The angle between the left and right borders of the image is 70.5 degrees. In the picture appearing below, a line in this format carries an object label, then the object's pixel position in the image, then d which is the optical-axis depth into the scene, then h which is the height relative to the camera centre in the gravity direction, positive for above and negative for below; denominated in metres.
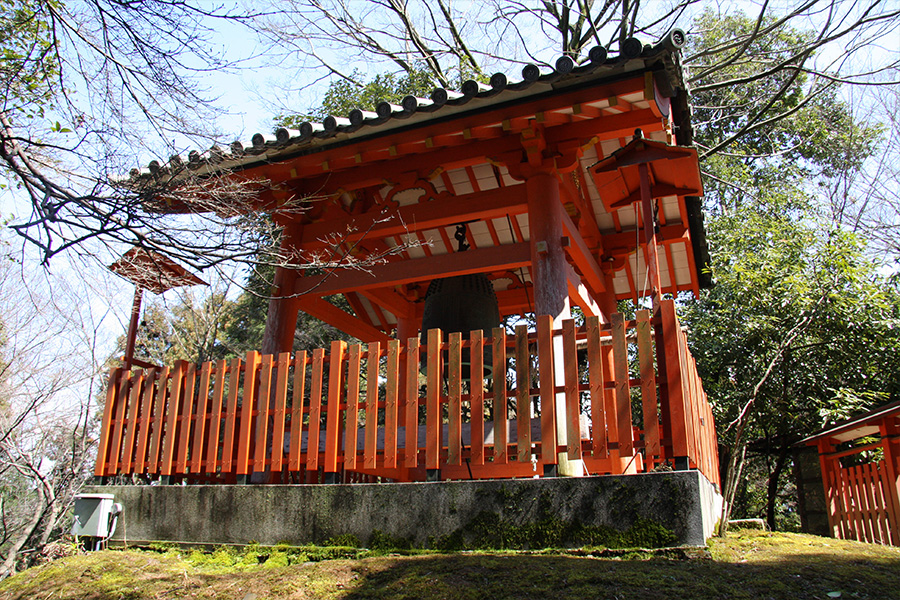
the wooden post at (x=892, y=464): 7.10 +0.08
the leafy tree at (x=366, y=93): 13.88 +8.22
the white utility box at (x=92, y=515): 5.18 -0.31
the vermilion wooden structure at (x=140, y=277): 5.18 +1.68
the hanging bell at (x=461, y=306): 6.59 +1.71
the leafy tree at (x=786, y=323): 10.40 +2.43
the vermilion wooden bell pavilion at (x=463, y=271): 4.44 +1.89
